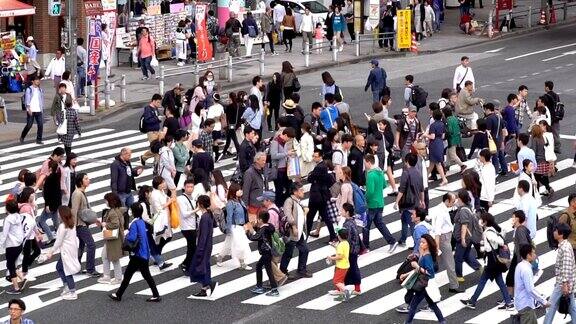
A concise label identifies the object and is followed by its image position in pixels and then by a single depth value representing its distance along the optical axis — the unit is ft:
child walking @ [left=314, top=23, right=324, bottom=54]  165.89
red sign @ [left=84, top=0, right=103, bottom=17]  123.13
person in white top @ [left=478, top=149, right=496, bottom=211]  82.02
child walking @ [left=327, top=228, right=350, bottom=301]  70.90
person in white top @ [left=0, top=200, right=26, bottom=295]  73.26
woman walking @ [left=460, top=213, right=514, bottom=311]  68.33
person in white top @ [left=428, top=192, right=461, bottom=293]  72.18
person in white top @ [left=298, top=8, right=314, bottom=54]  164.96
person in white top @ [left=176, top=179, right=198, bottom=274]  75.61
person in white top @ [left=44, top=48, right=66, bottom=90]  128.47
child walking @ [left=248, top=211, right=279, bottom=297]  71.31
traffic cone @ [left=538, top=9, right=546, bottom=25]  190.56
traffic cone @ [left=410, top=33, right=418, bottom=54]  167.73
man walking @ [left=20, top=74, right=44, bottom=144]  109.09
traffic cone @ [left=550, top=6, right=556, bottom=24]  194.18
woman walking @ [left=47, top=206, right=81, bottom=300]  71.42
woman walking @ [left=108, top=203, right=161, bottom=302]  70.64
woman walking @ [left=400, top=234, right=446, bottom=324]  65.98
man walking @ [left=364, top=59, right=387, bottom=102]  116.78
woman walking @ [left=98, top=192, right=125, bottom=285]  73.00
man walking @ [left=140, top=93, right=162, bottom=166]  100.27
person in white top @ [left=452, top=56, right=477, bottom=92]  114.11
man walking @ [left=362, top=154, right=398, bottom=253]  79.77
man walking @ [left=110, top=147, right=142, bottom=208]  81.30
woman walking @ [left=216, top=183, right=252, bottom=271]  76.13
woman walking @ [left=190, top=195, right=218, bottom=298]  71.87
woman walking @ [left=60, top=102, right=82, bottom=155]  102.22
